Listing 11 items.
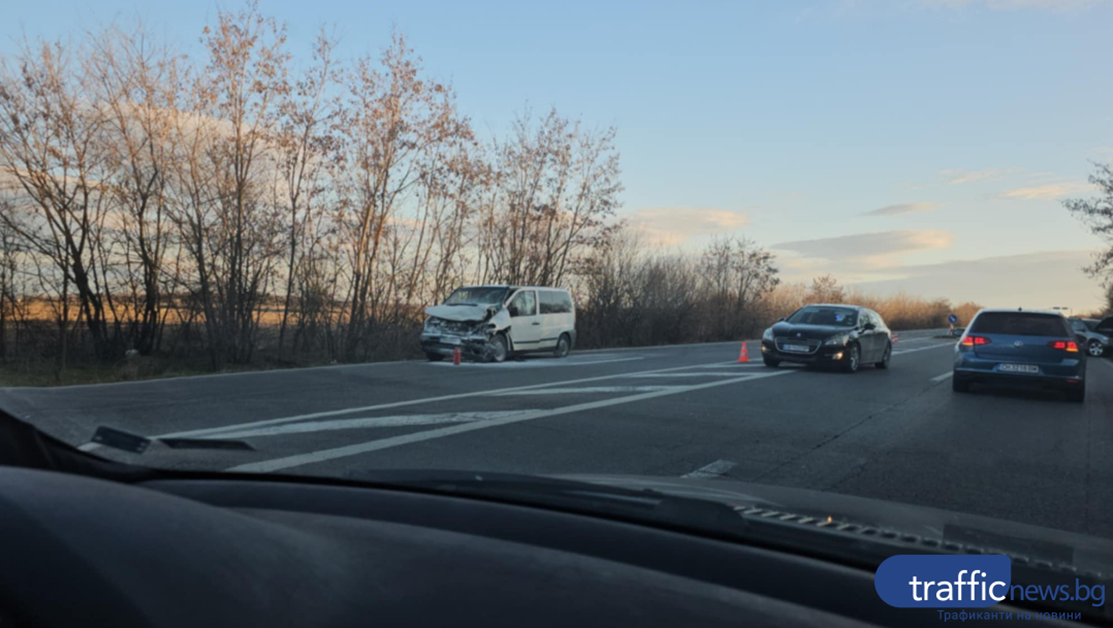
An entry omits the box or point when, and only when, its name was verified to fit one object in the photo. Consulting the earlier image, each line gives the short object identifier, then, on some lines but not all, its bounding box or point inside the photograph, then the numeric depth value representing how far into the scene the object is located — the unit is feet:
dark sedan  52.75
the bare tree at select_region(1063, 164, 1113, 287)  120.26
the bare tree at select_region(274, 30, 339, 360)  70.49
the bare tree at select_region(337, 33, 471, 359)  76.74
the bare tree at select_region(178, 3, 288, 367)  64.75
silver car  103.30
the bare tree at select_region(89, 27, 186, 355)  61.72
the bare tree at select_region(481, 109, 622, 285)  98.22
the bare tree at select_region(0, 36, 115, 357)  57.88
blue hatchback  40.50
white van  59.67
